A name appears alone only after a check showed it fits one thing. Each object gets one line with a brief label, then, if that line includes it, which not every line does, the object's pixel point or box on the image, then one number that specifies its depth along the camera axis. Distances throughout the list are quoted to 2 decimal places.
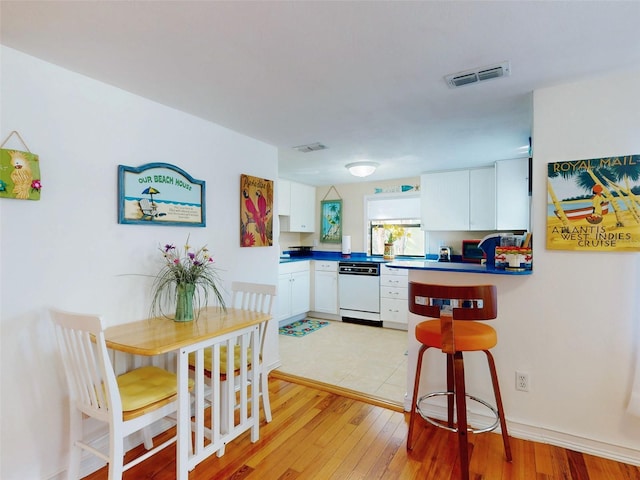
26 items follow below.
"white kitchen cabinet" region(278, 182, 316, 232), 5.20
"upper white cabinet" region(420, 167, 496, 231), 4.21
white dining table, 1.71
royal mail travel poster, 1.92
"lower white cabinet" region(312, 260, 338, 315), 5.11
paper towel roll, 5.47
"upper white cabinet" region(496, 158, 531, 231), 3.78
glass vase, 2.13
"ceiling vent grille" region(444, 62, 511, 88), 1.81
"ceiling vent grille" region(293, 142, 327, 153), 3.25
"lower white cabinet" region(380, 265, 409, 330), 4.55
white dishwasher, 4.78
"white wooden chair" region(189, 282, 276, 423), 2.10
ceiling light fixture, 3.92
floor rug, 4.49
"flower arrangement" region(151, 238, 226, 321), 2.14
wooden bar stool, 1.71
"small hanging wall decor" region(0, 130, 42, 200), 1.60
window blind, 5.07
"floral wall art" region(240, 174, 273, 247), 2.97
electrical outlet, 2.18
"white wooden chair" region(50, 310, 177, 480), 1.50
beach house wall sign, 2.11
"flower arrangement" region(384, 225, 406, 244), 5.21
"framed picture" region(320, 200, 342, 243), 5.65
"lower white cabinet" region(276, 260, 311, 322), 4.61
